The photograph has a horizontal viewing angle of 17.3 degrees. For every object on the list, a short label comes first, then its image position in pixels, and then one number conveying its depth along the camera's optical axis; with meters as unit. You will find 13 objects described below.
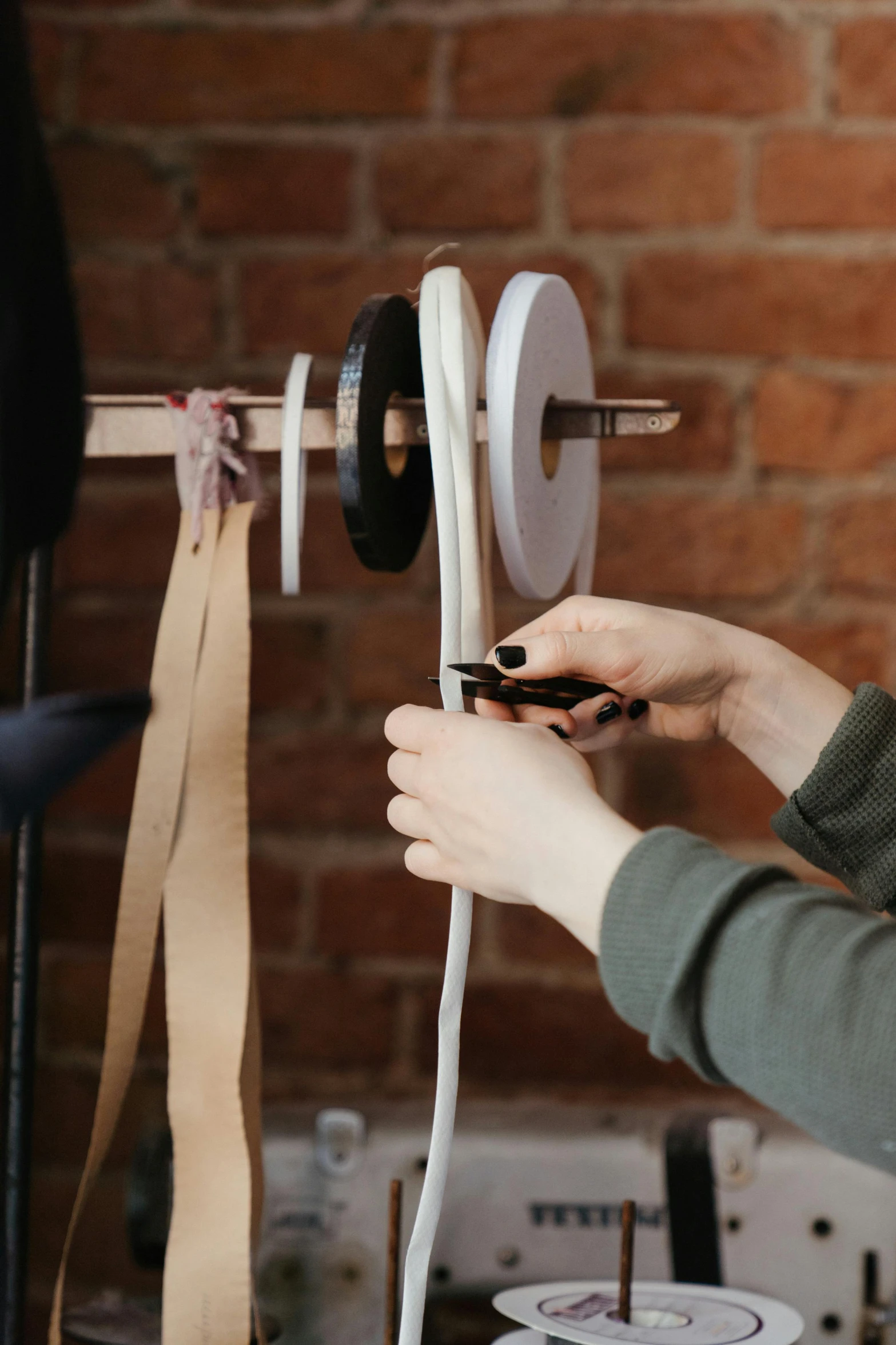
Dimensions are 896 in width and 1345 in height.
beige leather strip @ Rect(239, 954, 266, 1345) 1.77
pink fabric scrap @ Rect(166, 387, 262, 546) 1.78
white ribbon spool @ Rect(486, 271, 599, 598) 1.74
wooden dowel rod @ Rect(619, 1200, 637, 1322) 1.76
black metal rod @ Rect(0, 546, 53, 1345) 1.81
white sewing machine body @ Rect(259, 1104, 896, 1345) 1.86
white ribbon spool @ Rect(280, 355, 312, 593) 1.76
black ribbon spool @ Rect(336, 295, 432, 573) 1.73
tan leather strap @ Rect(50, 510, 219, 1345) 1.76
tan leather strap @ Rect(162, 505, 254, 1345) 1.75
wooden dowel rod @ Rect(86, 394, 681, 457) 1.77
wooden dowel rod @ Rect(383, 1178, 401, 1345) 1.77
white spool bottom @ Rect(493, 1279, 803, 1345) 1.73
